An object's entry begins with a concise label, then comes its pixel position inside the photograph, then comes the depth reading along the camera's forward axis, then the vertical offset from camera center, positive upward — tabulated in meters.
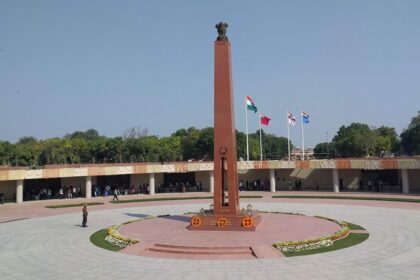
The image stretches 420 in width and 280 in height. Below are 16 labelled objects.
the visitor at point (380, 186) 36.50 -1.54
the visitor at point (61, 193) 38.64 -1.81
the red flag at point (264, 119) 40.91 +5.61
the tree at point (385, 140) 77.50 +6.12
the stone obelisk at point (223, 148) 19.09 +1.24
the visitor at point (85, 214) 21.11 -2.17
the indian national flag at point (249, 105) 39.31 +6.86
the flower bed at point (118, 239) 16.05 -2.82
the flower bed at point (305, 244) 14.55 -2.83
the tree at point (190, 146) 76.37 +5.47
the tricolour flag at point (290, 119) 41.91 +5.73
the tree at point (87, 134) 124.59 +13.74
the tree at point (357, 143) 73.19 +5.31
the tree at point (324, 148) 101.71 +6.58
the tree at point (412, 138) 69.04 +5.84
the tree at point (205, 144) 71.06 +5.34
